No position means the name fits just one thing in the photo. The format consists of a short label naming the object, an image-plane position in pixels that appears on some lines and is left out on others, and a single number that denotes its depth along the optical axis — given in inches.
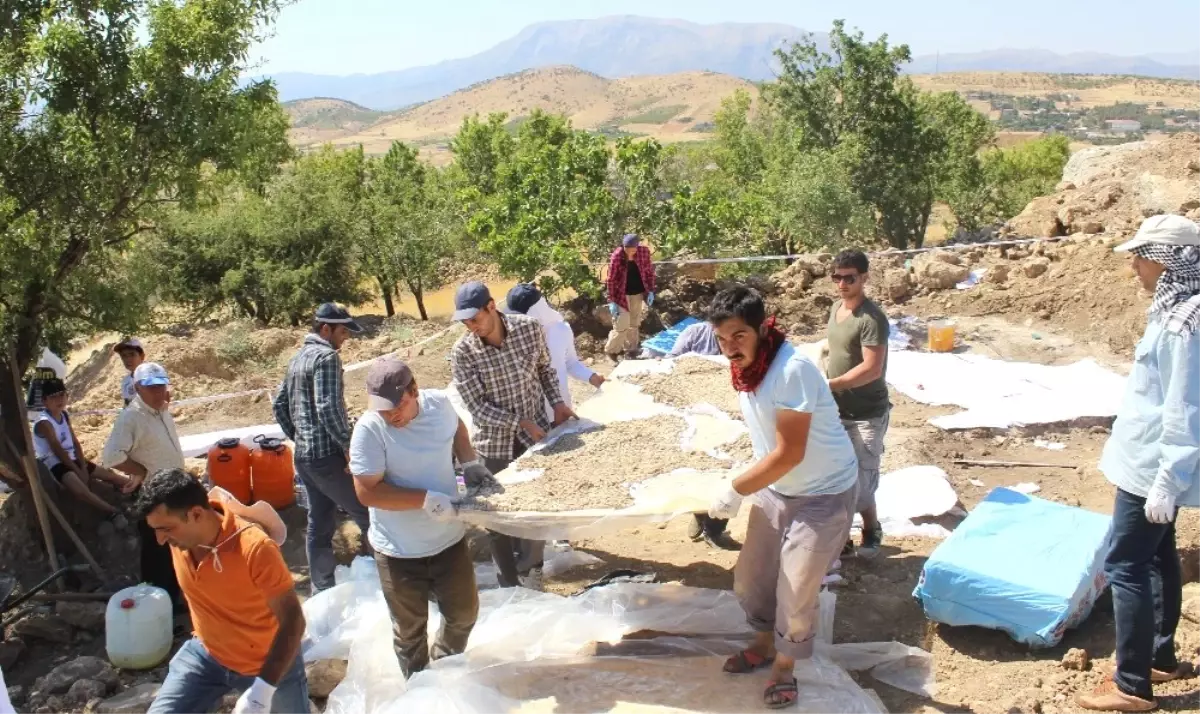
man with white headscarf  122.5
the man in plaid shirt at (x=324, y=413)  184.4
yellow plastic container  390.3
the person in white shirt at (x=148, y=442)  204.1
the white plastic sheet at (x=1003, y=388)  291.9
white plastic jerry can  185.8
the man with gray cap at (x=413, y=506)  140.1
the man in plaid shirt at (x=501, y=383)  181.3
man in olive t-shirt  177.0
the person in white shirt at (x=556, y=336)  211.6
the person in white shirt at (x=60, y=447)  228.1
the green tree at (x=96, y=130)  207.6
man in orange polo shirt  118.3
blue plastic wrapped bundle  152.1
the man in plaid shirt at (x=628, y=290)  442.3
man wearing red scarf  129.6
